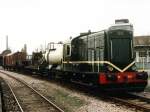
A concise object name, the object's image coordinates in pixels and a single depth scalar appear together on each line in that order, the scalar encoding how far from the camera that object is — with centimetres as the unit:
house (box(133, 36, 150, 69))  2301
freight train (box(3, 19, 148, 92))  922
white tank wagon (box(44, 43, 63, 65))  1425
